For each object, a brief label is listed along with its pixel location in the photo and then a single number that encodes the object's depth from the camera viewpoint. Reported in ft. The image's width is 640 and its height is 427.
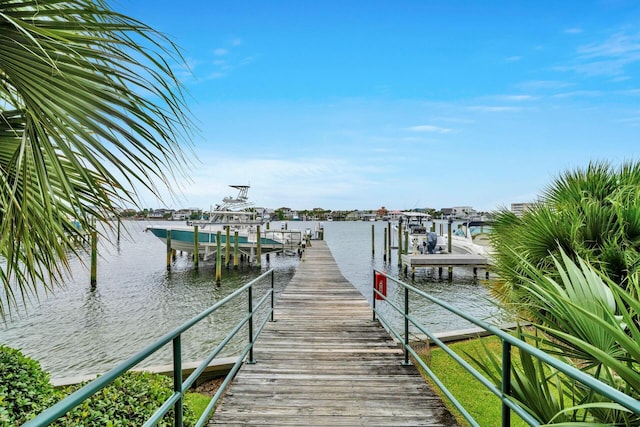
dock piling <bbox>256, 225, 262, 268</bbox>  68.90
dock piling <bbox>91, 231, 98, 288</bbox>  50.44
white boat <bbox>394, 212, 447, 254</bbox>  67.21
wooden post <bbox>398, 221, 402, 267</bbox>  71.01
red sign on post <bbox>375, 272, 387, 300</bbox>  18.69
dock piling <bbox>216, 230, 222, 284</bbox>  55.93
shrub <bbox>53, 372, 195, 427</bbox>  7.63
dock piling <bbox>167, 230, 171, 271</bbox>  68.48
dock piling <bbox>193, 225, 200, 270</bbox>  68.13
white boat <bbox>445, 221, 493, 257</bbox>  65.83
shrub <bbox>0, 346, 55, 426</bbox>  7.86
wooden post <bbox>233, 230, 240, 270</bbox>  68.49
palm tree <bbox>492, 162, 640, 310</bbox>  11.11
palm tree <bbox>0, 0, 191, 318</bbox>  5.36
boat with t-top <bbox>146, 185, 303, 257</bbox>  75.31
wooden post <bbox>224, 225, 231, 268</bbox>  66.18
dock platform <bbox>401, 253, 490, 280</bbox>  57.52
